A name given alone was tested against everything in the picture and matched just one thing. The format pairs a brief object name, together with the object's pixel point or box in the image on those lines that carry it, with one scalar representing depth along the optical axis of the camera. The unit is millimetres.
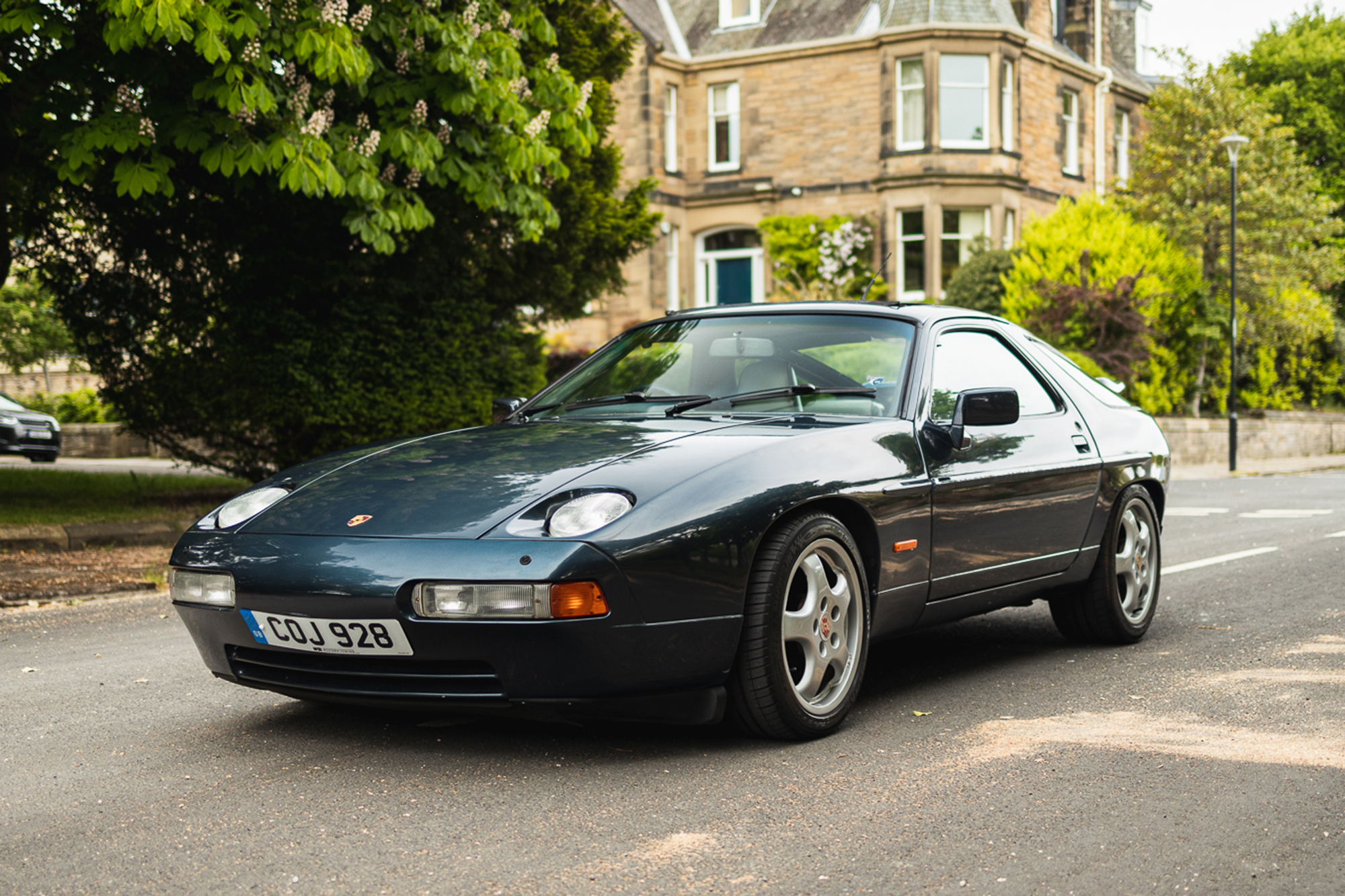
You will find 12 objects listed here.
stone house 34562
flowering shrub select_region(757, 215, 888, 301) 35031
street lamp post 27594
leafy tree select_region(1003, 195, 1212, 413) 26172
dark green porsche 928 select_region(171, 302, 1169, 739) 4012
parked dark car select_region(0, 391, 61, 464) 25719
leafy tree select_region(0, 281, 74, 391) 32094
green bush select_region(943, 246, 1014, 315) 29688
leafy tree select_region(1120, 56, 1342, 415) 30875
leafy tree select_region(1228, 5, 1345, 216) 45875
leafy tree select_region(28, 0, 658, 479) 12844
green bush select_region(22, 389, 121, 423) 35500
